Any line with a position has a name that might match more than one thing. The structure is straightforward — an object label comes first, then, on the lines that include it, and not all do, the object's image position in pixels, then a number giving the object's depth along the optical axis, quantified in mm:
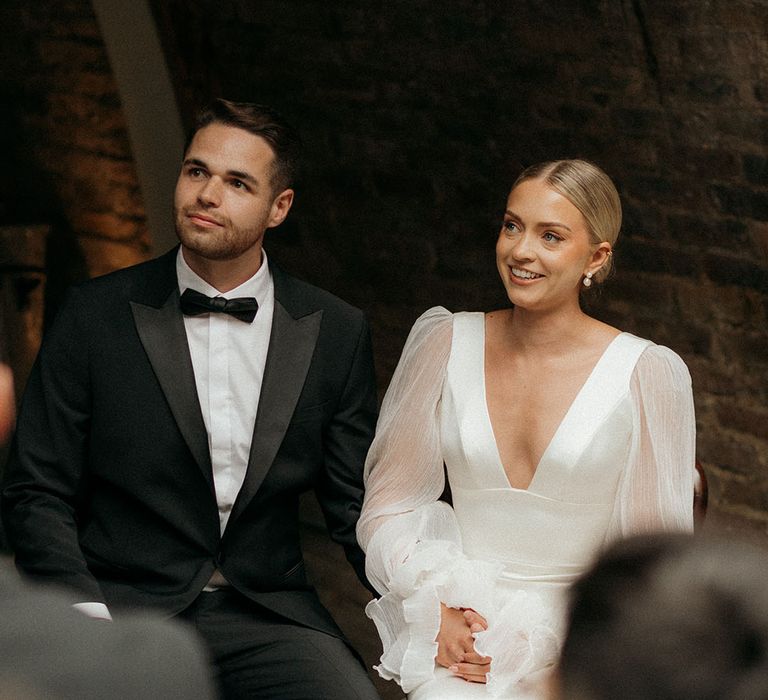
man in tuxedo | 3152
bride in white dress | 3008
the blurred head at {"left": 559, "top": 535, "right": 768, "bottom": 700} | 1484
